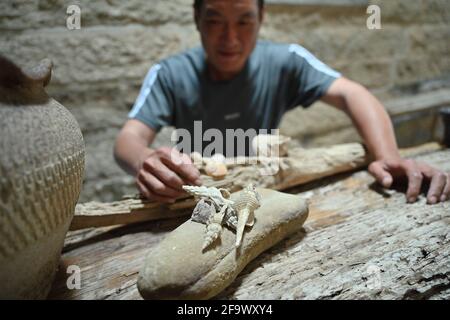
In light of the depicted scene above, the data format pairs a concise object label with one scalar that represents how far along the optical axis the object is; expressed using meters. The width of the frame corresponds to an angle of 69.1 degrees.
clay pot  0.58
